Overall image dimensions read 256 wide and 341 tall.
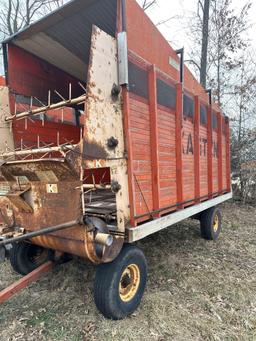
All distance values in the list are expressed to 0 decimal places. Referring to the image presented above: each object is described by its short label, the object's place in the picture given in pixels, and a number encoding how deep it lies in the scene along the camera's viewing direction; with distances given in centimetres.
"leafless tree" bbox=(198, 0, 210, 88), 1147
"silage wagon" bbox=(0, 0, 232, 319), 262
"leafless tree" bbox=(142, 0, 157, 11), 1474
